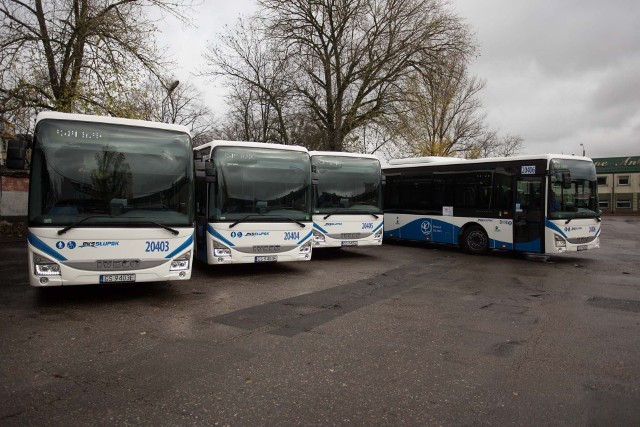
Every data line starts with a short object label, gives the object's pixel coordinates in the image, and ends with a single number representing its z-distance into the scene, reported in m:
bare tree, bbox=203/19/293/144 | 25.31
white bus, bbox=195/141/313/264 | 9.66
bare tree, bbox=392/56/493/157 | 24.14
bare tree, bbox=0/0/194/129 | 15.13
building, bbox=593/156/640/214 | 65.06
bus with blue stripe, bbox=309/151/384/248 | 13.00
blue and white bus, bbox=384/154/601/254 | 12.99
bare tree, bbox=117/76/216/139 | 15.99
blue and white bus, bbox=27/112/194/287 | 6.79
